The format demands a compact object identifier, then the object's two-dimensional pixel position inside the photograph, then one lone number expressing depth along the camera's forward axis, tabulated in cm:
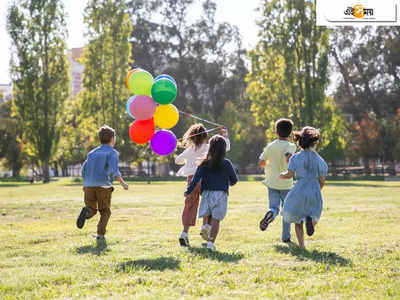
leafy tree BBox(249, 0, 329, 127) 3638
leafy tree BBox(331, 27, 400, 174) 4603
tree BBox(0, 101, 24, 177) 4603
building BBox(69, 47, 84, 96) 9604
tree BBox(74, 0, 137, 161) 3925
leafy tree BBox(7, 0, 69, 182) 3816
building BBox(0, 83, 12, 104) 9219
